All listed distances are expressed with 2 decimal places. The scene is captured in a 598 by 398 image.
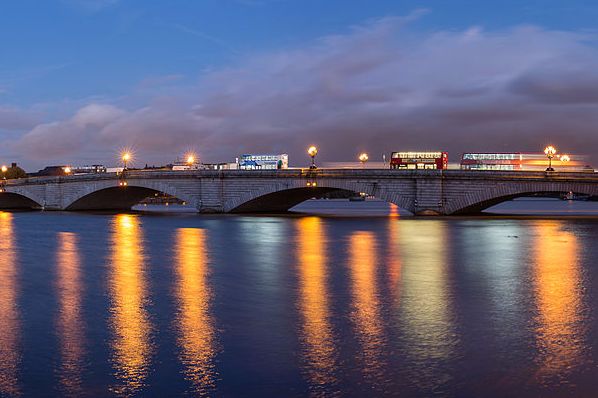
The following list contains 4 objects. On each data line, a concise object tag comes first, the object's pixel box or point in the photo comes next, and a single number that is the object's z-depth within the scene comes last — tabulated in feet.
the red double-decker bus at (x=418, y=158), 324.19
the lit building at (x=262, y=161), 394.99
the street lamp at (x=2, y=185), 396.16
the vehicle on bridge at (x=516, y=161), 285.84
